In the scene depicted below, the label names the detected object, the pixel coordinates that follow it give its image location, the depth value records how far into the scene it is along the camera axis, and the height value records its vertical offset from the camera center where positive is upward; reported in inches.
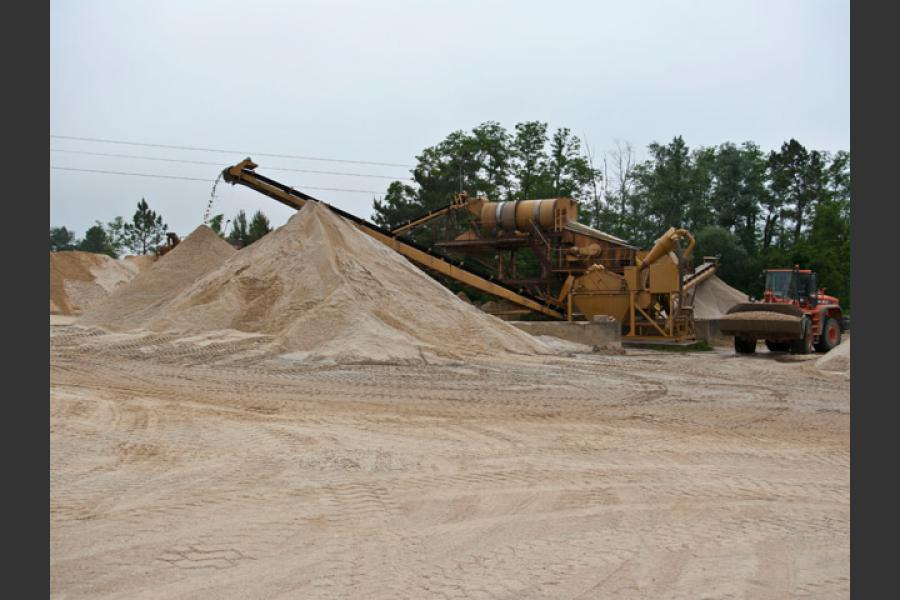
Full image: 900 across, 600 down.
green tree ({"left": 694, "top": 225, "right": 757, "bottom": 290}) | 1691.7 +94.4
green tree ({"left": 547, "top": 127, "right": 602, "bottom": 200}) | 1977.1 +325.5
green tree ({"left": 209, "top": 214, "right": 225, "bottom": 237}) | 2730.8 +247.9
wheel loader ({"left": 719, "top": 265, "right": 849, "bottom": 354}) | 783.1 -18.6
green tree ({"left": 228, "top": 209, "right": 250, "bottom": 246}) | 1869.1 +156.8
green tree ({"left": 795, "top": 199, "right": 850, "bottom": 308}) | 1507.1 +107.1
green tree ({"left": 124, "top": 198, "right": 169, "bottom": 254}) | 3019.2 +247.8
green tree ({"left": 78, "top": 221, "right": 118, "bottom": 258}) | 3715.6 +251.4
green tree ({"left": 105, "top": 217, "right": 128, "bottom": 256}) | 3206.0 +228.8
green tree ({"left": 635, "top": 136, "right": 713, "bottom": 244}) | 1959.9 +264.7
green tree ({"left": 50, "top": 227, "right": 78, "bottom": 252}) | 4119.6 +284.4
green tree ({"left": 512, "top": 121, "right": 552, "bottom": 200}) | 1917.1 +354.3
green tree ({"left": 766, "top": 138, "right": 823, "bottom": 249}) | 2015.3 +308.5
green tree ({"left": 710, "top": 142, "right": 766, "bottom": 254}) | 1984.9 +267.6
